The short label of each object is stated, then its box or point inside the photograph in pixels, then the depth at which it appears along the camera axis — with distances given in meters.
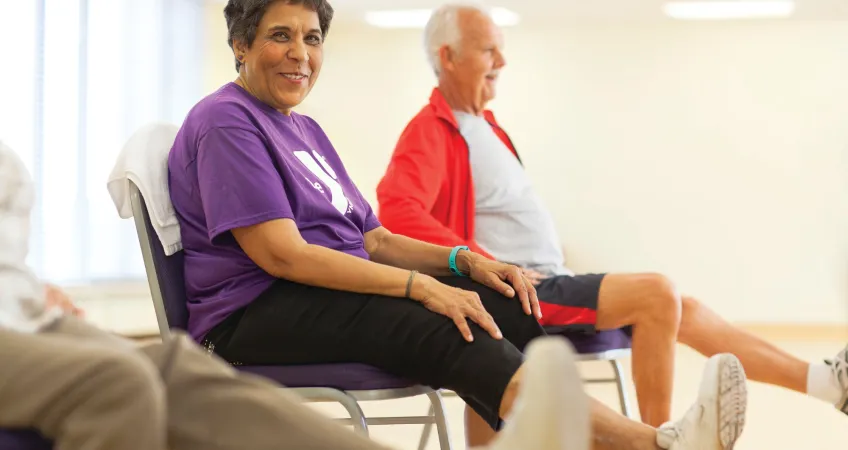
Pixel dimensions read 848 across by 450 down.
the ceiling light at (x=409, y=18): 7.64
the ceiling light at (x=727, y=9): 7.37
